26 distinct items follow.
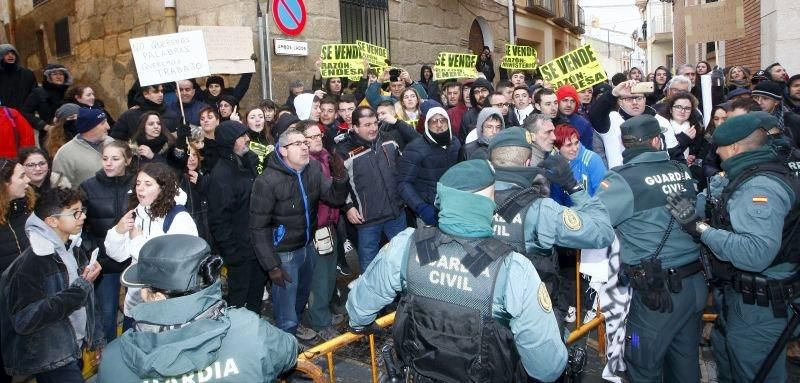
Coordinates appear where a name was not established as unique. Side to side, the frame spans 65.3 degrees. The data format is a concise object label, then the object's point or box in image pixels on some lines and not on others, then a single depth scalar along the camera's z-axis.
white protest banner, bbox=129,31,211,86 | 6.67
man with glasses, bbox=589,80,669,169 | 6.12
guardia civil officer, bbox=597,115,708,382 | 3.77
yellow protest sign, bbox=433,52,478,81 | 9.55
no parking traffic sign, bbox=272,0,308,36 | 9.47
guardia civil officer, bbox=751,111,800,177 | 3.62
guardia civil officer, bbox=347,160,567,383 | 2.52
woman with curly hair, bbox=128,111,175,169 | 5.59
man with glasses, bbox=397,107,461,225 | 5.93
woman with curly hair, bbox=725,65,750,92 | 8.88
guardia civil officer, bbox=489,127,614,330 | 3.22
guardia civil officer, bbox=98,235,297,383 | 2.03
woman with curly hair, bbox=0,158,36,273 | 4.05
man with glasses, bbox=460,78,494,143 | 7.67
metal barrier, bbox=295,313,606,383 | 2.90
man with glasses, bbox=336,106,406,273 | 5.88
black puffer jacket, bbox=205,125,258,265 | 5.37
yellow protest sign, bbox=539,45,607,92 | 7.49
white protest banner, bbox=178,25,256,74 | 8.41
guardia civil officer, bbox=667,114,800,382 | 3.40
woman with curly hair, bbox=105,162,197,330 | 4.27
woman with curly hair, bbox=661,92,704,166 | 6.55
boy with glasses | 3.42
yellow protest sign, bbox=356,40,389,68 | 9.16
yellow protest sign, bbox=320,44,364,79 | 8.81
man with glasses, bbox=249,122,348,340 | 4.86
